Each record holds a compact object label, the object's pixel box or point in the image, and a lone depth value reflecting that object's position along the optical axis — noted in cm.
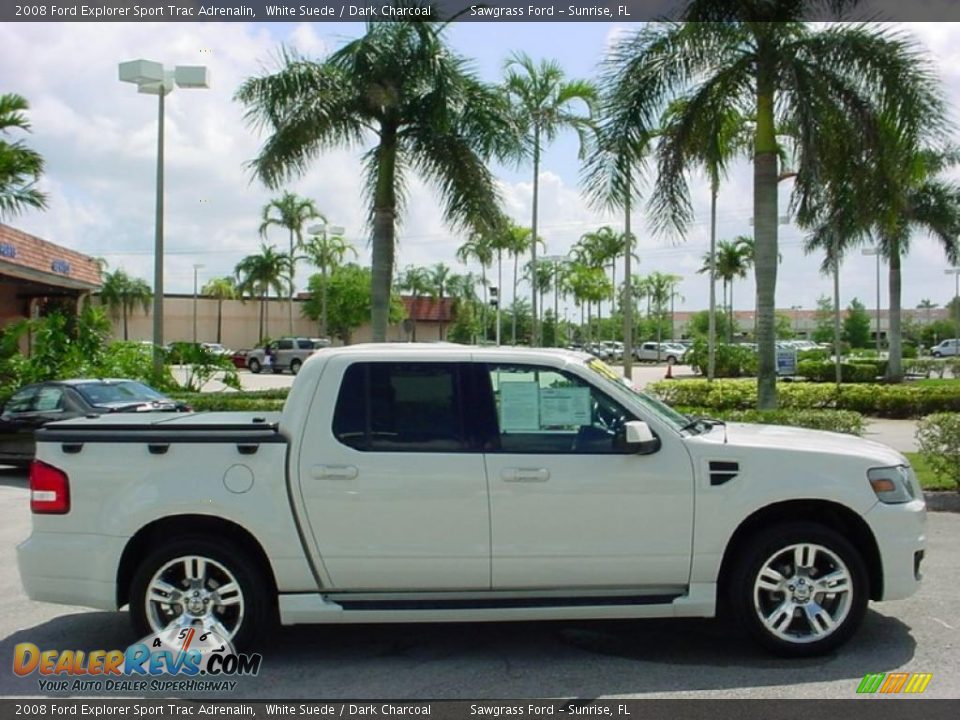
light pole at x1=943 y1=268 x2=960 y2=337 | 5300
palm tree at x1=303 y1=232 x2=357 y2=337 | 5919
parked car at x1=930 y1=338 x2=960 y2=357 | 7075
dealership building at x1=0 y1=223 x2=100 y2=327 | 2191
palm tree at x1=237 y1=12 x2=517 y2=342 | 1642
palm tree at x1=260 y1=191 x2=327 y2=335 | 5862
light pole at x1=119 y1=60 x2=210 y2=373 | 1828
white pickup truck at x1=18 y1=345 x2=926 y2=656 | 525
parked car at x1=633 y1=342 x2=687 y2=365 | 6611
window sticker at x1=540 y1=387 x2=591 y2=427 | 542
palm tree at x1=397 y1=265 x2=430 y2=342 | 7262
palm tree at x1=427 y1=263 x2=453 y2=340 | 7288
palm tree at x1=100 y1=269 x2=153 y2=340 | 7712
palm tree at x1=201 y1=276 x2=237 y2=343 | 7456
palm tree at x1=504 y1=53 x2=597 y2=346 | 2397
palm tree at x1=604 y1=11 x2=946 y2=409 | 1302
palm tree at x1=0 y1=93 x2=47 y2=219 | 2000
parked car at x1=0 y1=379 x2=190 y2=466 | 1280
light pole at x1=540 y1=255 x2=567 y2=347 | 5241
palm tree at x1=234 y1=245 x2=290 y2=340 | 6569
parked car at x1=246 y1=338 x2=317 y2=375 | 4656
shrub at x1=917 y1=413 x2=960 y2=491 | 1036
